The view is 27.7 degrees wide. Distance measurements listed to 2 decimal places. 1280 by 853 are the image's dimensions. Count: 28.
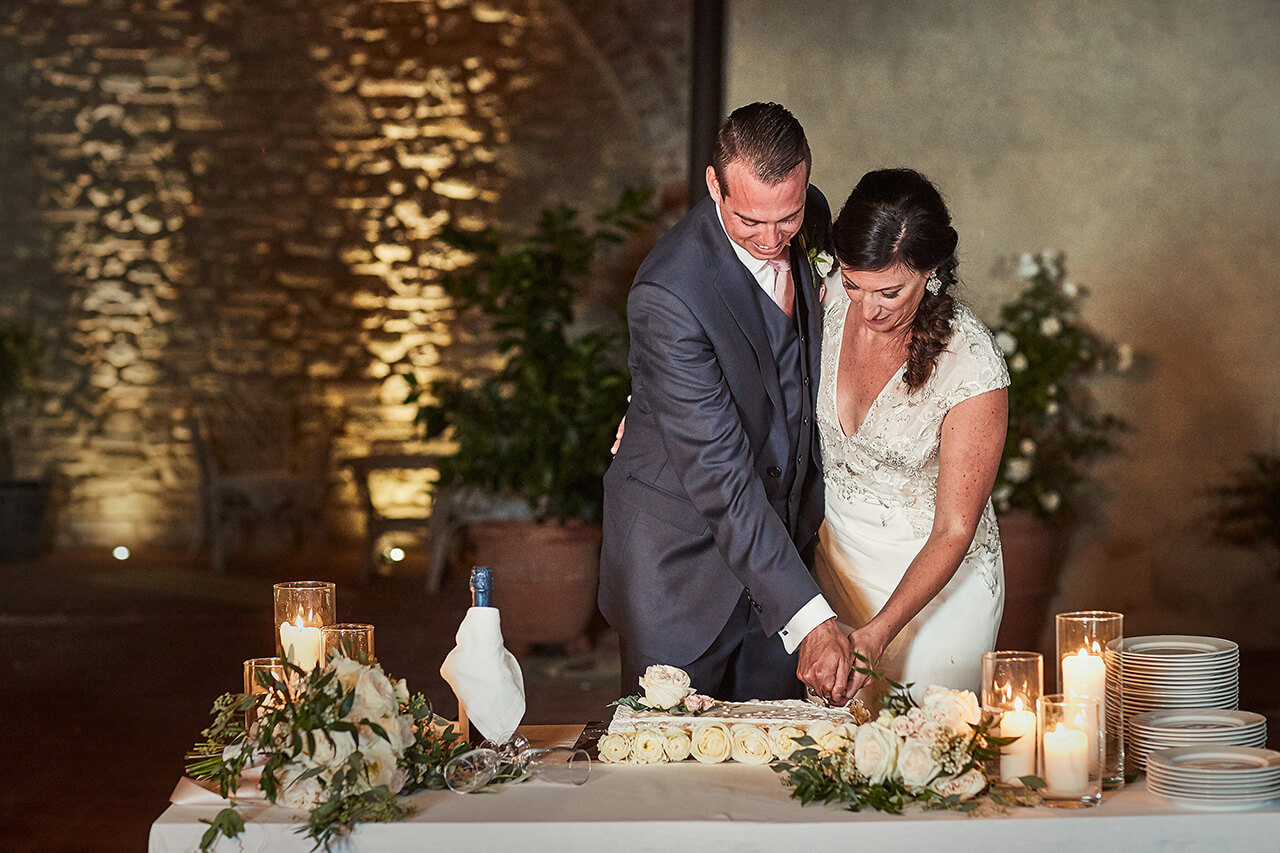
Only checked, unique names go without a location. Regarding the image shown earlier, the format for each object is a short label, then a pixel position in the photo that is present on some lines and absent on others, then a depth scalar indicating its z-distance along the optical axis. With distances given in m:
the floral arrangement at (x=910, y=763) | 4.20
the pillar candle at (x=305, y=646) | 4.52
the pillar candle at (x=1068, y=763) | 4.18
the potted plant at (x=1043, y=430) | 8.53
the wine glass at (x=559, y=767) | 4.37
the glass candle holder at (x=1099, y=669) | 4.32
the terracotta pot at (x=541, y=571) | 9.19
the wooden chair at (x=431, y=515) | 11.88
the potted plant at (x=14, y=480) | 13.76
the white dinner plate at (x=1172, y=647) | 4.51
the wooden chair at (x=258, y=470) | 13.59
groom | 4.85
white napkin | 4.37
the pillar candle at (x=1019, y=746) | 4.25
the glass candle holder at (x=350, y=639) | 4.40
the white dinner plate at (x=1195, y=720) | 4.39
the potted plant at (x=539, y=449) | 9.14
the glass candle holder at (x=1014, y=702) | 4.25
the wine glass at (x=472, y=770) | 4.33
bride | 4.77
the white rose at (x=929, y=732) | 4.22
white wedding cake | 4.45
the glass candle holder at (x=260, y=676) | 4.33
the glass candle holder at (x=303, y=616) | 4.53
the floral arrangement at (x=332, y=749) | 4.14
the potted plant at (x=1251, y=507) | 8.82
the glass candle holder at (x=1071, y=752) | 4.18
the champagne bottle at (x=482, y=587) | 4.35
